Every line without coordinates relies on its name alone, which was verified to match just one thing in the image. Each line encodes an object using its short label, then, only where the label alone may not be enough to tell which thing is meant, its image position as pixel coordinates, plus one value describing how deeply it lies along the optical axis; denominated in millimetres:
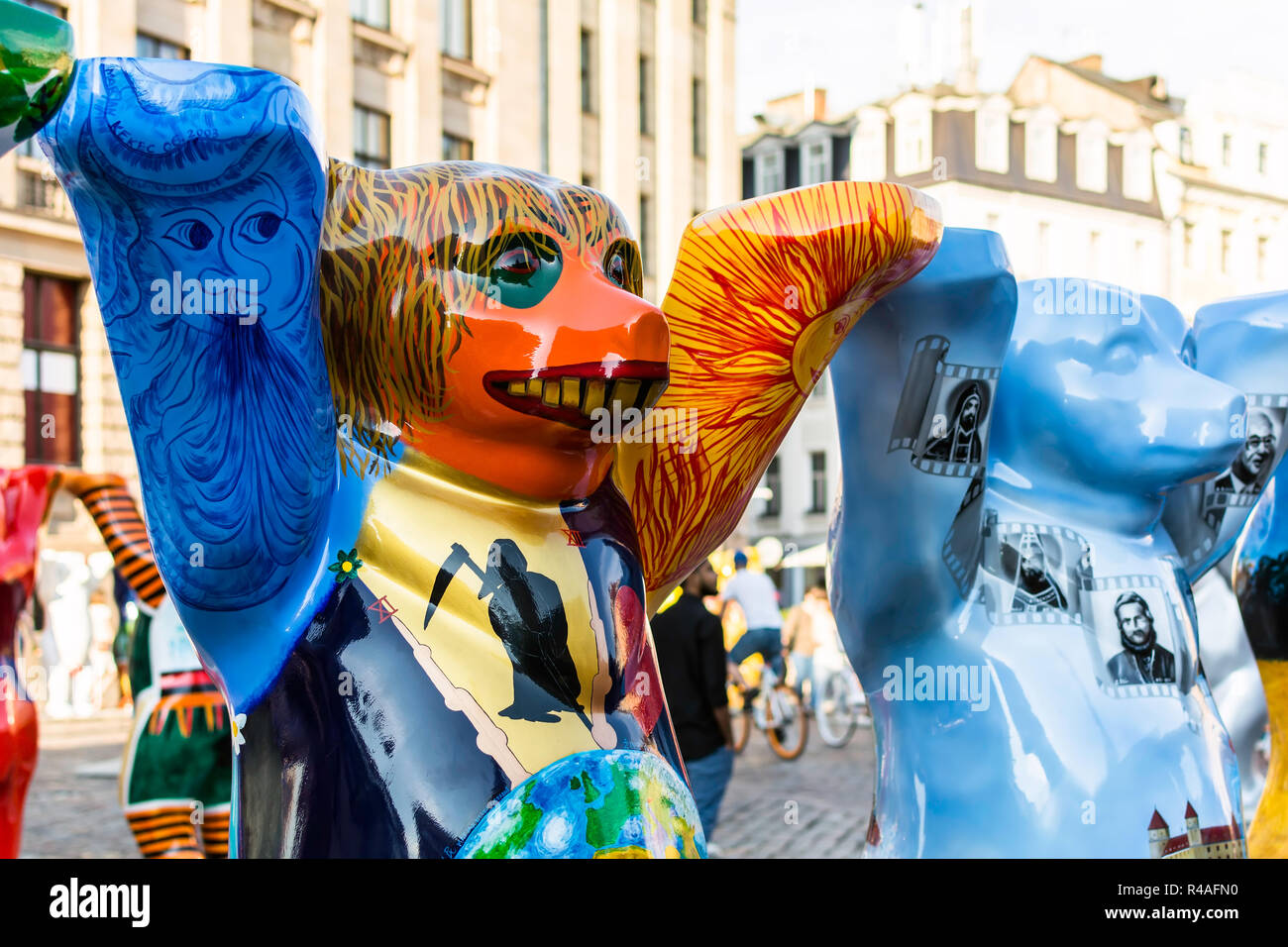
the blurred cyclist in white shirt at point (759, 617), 9742
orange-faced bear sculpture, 1852
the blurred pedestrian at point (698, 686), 5172
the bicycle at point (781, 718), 10289
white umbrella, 17125
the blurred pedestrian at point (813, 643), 11016
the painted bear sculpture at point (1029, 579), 2588
